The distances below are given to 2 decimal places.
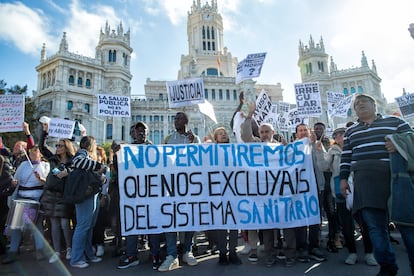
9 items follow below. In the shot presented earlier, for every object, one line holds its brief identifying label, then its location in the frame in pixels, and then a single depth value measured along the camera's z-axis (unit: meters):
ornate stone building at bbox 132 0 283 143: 47.78
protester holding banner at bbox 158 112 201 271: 4.52
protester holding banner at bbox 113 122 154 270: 4.71
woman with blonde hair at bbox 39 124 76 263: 5.12
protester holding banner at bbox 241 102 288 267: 4.70
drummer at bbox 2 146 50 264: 5.53
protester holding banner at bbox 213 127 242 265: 4.65
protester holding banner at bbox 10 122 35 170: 6.32
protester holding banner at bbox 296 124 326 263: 4.75
